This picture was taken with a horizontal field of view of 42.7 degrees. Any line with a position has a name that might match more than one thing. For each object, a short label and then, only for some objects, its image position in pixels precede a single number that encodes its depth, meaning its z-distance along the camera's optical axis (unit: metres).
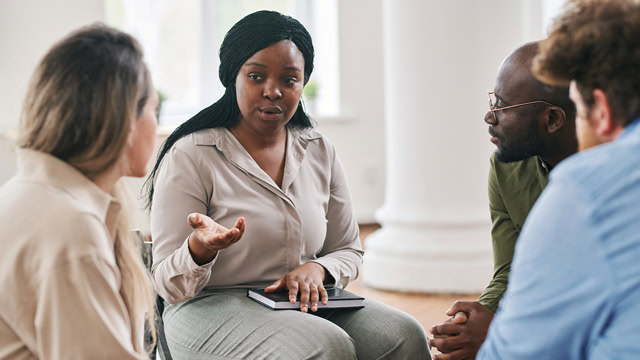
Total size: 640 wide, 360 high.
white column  4.28
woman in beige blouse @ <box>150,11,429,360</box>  1.89
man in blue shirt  1.07
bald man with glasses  1.97
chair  2.01
